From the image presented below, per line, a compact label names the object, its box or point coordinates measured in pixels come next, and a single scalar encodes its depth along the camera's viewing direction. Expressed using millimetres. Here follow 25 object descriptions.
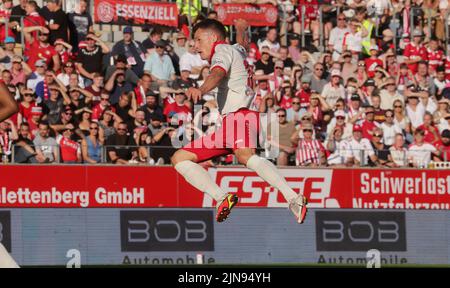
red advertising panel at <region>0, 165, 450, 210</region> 22234
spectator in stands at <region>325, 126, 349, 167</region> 24641
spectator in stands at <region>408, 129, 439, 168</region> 25078
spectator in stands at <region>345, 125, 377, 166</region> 24844
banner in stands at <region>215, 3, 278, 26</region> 27281
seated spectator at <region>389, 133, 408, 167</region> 24969
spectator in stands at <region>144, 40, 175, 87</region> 25250
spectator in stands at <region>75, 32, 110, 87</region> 24594
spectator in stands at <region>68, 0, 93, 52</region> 25297
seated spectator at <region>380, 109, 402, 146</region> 25688
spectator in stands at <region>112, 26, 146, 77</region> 25359
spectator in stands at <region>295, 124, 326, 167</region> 24023
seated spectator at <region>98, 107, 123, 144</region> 22906
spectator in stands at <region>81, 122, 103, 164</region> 22609
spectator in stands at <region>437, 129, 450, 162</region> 25469
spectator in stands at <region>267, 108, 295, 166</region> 23625
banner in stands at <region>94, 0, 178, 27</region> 26094
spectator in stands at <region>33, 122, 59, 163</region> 22391
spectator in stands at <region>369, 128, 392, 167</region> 24938
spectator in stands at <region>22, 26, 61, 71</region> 24219
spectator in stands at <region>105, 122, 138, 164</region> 22859
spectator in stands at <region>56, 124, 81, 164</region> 22453
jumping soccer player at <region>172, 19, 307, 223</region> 14281
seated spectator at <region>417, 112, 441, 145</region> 26016
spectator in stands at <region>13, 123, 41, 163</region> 22203
